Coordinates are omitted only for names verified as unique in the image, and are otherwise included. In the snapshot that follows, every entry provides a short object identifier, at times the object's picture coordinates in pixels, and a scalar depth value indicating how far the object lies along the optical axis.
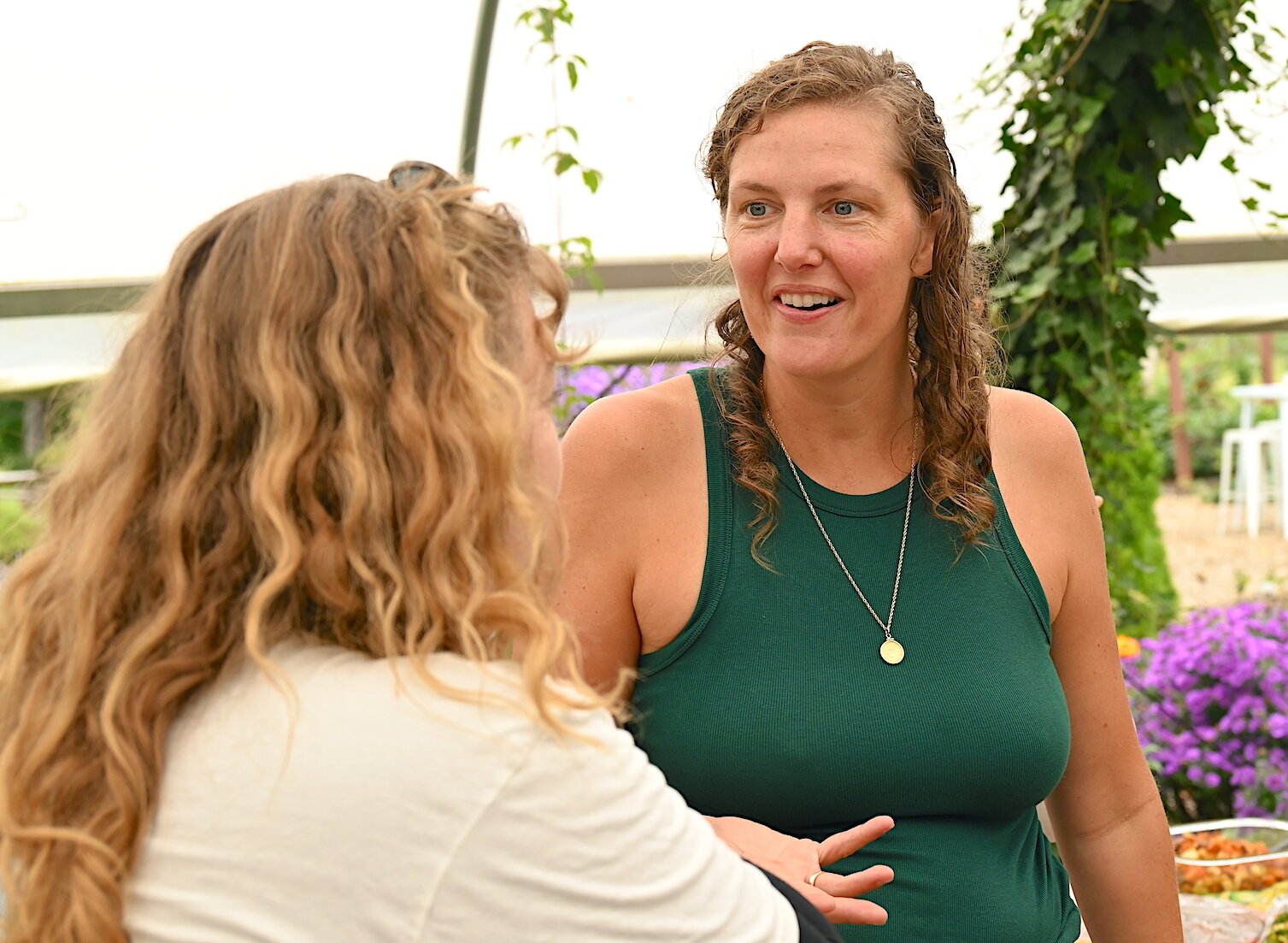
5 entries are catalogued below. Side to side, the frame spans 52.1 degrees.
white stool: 10.14
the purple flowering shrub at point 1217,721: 2.94
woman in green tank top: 1.45
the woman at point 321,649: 0.79
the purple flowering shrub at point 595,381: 3.23
